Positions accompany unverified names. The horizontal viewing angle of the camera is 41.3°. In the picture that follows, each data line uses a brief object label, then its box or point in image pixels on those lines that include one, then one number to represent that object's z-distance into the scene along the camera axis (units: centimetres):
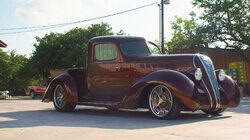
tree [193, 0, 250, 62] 2435
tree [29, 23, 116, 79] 4172
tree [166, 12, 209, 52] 2570
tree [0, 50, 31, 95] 6906
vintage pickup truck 661
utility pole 2411
